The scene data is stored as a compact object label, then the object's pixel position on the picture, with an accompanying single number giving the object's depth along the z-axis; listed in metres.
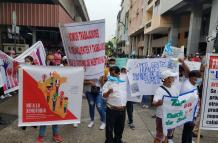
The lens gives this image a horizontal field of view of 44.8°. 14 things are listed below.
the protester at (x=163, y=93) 4.17
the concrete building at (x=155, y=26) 25.41
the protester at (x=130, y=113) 6.43
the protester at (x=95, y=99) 5.99
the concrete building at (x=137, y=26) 41.19
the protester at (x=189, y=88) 4.47
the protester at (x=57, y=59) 7.71
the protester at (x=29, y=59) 6.01
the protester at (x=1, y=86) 6.09
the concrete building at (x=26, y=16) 14.39
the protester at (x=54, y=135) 5.12
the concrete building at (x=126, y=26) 64.57
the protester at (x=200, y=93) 5.79
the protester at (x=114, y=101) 4.58
